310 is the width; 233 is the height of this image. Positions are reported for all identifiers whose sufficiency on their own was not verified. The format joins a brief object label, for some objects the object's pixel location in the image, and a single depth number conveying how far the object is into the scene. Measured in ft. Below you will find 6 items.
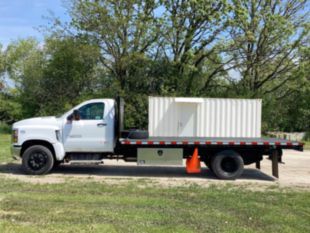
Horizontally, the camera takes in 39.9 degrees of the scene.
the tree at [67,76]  94.17
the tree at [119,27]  87.92
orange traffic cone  39.22
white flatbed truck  38.60
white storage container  42.34
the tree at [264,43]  92.17
